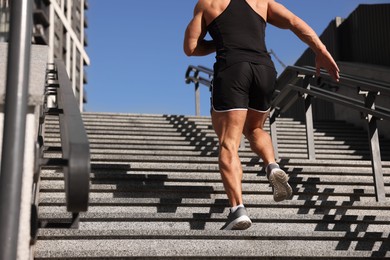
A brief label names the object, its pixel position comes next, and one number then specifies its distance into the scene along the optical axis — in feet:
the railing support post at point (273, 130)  21.43
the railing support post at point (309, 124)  20.92
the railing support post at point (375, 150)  16.16
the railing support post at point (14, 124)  5.92
